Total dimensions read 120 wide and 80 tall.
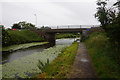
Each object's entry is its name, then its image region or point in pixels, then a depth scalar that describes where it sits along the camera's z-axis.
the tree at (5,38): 19.84
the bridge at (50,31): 31.86
